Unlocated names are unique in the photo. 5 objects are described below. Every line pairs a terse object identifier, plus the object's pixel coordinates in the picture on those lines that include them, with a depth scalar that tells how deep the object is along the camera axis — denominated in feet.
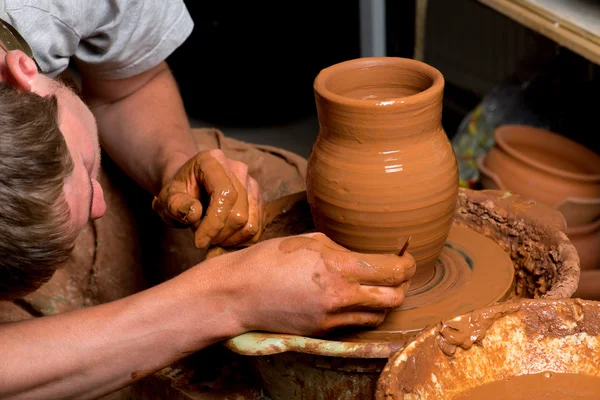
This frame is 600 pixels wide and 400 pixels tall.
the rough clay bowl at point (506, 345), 3.78
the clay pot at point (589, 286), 5.72
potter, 3.99
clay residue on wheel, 4.55
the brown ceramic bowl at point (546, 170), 6.13
